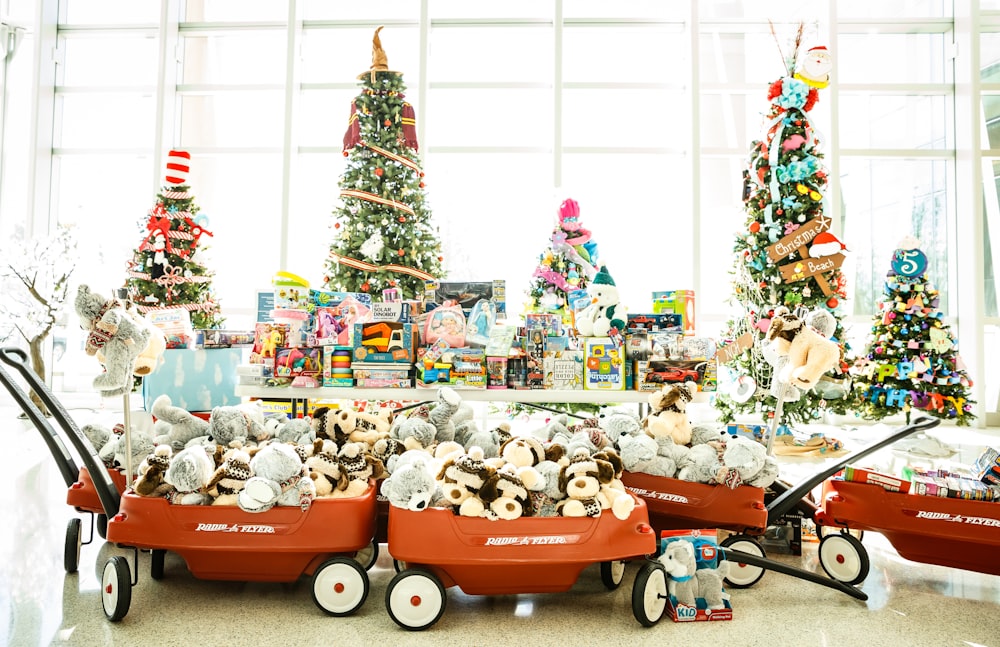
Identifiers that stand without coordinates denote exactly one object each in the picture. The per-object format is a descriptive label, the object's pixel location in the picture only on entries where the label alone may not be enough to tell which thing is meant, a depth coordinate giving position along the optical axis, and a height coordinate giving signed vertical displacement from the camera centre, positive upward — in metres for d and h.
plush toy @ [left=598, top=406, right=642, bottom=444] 2.54 -0.27
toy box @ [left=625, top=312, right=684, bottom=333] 3.15 +0.16
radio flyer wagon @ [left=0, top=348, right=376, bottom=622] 1.94 -0.56
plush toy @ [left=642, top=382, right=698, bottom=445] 2.44 -0.23
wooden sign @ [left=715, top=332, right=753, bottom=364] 3.84 +0.06
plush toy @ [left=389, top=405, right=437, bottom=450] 2.45 -0.30
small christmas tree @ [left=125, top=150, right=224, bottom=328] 5.12 +0.69
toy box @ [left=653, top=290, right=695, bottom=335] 3.21 +0.25
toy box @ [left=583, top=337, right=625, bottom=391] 3.05 -0.05
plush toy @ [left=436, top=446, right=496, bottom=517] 1.91 -0.39
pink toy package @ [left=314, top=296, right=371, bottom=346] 3.12 +0.14
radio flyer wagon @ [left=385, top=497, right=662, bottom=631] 1.88 -0.56
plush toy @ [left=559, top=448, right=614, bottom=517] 1.94 -0.39
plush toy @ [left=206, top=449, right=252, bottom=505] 1.99 -0.40
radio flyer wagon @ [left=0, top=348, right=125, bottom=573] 2.12 -0.43
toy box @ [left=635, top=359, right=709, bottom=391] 2.99 -0.08
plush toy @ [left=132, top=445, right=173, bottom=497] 1.99 -0.40
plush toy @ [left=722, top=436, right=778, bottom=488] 2.24 -0.36
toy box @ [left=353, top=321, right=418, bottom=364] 3.04 +0.04
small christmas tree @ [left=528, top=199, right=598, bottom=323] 5.15 +0.72
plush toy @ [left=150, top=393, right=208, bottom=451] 2.41 -0.29
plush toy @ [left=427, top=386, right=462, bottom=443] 2.54 -0.26
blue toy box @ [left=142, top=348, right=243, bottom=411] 3.72 -0.18
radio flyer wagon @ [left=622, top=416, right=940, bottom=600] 2.22 -0.52
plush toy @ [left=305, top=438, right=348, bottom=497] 2.08 -0.40
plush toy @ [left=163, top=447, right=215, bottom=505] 1.96 -0.38
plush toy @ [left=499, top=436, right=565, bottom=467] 2.12 -0.32
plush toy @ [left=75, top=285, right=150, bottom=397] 1.91 +0.03
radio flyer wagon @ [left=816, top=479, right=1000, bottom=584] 2.10 -0.54
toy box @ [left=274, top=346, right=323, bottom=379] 3.07 -0.07
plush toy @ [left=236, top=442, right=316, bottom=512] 1.92 -0.40
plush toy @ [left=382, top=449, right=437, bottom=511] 1.90 -0.39
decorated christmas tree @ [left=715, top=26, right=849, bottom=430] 5.25 +1.00
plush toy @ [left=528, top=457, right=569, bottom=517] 1.97 -0.42
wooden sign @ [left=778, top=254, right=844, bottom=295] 5.23 +0.71
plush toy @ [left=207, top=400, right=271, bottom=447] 2.45 -0.29
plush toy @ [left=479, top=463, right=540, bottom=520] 1.91 -0.41
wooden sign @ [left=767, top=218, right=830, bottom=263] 5.27 +0.94
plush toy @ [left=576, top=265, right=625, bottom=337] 3.19 +0.20
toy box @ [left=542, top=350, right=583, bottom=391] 3.06 -0.07
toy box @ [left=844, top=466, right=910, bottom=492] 2.18 -0.40
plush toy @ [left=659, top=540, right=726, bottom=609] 1.98 -0.67
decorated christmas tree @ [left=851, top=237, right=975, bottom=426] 5.03 +0.02
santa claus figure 5.16 +2.26
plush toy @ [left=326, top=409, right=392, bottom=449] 2.47 -0.29
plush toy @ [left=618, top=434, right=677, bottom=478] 2.33 -0.37
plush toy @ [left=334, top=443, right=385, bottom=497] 2.12 -0.39
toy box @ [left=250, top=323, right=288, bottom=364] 3.10 +0.04
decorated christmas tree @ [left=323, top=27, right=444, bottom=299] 5.12 +1.17
